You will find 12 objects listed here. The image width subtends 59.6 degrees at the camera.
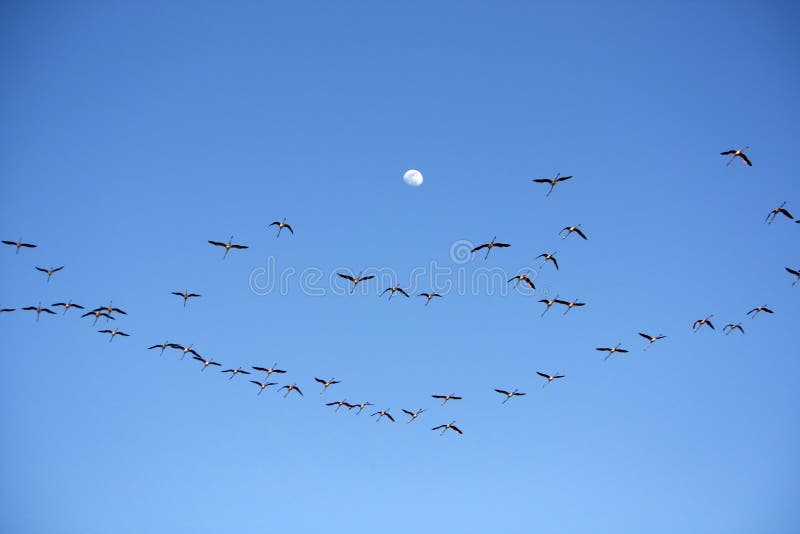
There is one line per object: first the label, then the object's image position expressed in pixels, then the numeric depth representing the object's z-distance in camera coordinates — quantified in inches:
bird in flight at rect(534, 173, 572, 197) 2948.3
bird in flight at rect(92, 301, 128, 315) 3267.7
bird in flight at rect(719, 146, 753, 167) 2850.1
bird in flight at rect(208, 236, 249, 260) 3351.4
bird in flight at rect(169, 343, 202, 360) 3440.0
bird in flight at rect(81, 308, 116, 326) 3327.5
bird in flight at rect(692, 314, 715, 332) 3356.3
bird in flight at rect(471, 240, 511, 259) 3100.4
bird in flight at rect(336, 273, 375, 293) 3437.0
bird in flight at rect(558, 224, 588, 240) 3026.6
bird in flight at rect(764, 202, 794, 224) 2830.2
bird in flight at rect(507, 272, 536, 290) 3153.3
